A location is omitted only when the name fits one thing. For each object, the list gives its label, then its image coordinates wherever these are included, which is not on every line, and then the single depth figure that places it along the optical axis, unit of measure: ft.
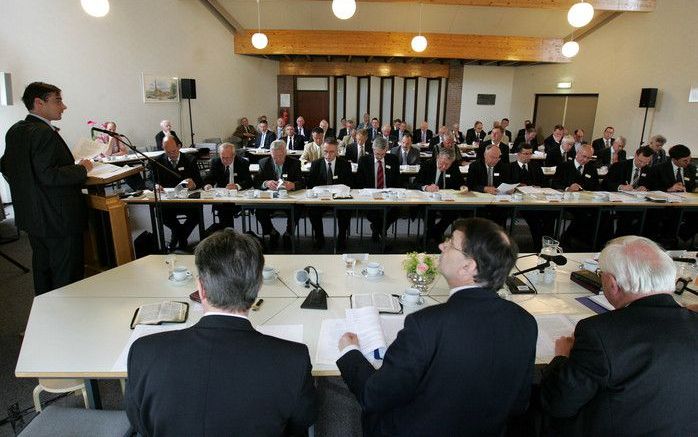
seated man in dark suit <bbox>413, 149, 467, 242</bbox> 17.43
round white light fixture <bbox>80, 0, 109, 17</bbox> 16.05
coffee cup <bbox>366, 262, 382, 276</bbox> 8.60
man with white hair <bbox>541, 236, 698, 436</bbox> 4.19
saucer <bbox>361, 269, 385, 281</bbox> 8.61
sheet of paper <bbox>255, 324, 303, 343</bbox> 6.41
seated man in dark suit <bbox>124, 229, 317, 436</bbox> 3.67
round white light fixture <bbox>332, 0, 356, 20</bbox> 16.16
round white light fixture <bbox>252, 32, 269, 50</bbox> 27.40
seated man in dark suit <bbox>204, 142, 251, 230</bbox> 17.38
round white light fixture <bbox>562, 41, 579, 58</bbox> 25.67
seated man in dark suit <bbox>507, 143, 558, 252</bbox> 17.54
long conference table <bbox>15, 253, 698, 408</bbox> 5.78
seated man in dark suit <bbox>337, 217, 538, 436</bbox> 4.31
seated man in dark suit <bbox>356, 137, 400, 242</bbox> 17.88
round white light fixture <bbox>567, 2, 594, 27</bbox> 17.74
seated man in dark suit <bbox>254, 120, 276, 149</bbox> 32.45
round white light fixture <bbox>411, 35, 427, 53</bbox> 26.02
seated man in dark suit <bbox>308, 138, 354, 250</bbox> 18.28
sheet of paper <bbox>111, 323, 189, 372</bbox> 5.67
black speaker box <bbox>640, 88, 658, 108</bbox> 27.38
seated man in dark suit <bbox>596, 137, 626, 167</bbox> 24.64
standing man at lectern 9.22
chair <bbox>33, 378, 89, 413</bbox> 6.97
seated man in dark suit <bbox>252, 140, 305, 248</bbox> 17.48
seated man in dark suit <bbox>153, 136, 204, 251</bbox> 16.34
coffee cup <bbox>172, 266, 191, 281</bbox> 8.14
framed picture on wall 28.27
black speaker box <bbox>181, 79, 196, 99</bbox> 29.84
